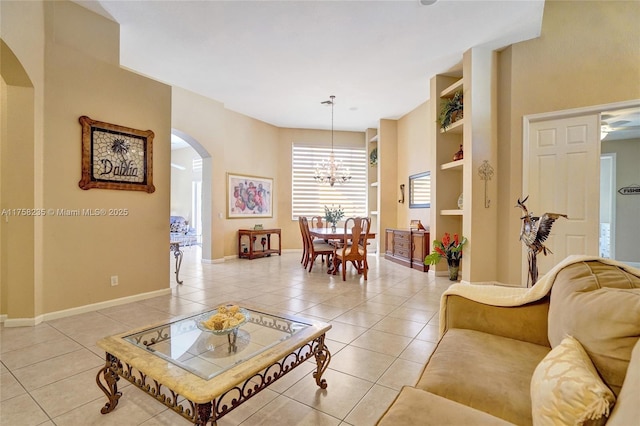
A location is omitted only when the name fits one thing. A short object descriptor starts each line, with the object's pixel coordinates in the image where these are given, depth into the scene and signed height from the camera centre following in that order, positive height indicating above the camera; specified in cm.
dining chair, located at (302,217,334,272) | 529 -70
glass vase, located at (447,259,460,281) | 468 -92
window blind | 818 +68
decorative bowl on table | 169 -67
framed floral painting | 681 +35
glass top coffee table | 123 -76
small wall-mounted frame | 593 +44
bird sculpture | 224 -18
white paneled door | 372 +43
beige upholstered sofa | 82 -55
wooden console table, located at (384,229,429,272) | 538 -74
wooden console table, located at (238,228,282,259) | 676 -81
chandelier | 628 +91
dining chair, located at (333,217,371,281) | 471 -65
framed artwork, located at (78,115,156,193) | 328 +65
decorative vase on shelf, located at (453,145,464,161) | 464 +90
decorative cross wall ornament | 425 +56
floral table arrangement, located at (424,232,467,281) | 465 -70
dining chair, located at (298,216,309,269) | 550 -77
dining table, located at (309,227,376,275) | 494 -44
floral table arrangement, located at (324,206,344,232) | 615 -14
